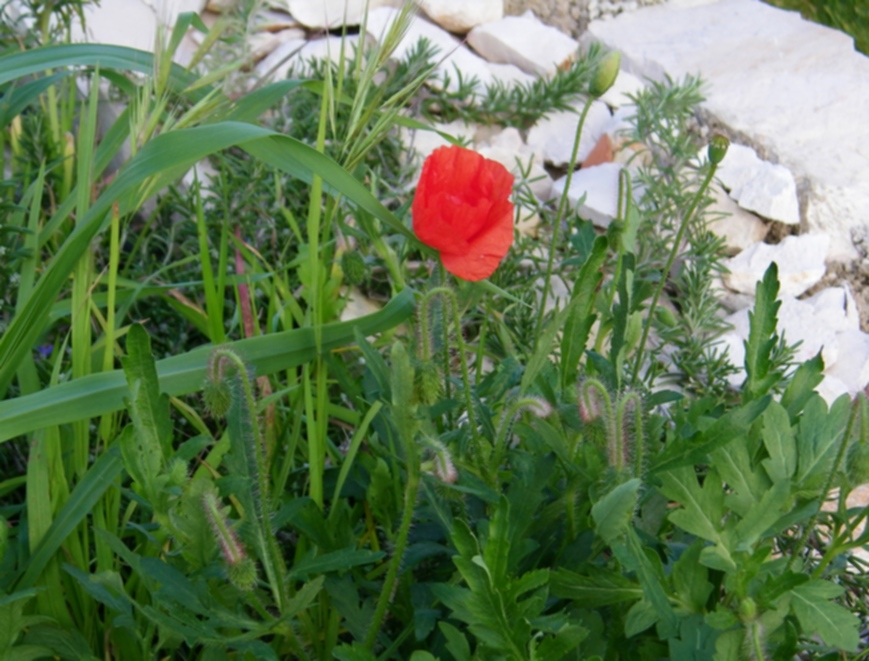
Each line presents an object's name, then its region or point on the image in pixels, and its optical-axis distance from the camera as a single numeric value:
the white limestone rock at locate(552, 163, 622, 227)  2.27
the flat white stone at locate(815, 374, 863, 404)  2.05
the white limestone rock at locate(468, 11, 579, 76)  2.69
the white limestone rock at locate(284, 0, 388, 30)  2.68
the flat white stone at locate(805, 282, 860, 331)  2.20
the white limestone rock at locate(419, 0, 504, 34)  2.76
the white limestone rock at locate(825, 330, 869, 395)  2.12
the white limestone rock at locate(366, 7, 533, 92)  2.57
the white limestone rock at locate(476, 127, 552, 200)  2.36
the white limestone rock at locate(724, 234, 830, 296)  2.26
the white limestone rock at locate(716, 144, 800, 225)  2.37
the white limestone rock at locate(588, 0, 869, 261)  2.47
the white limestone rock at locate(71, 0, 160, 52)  2.47
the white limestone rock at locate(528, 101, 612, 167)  2.51
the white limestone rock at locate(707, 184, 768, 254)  2.34
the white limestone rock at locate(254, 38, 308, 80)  2.45
